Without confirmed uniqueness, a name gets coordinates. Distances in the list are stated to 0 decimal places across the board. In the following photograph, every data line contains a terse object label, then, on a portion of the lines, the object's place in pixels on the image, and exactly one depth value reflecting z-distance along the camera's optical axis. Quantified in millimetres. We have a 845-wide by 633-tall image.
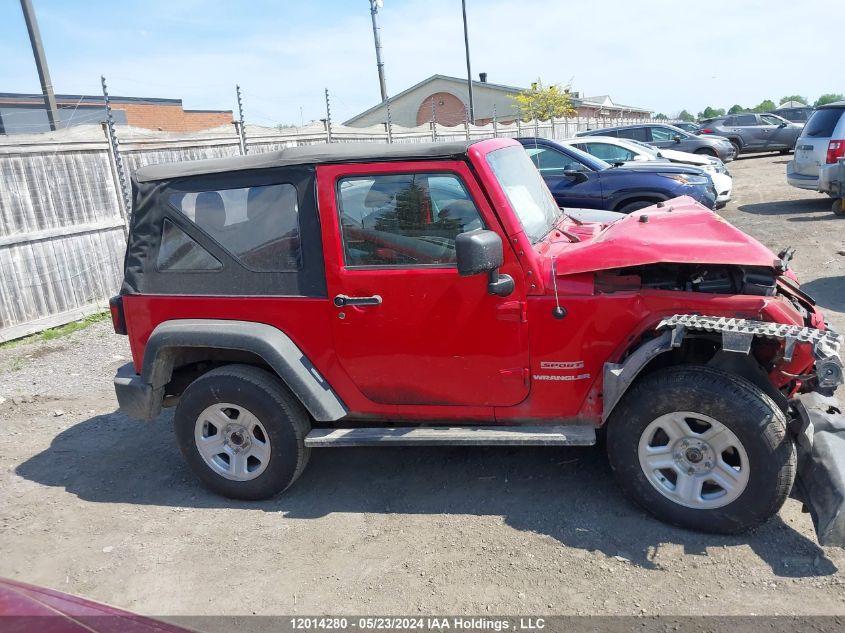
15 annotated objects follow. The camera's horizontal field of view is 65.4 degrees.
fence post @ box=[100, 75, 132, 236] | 8680
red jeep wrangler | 3221
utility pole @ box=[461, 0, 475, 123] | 31000
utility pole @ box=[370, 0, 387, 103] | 22797
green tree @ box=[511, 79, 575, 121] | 36288
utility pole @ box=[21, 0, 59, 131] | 10000
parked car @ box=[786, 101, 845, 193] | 11552
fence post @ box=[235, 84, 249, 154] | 10084
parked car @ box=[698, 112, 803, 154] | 24609
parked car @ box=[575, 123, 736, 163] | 18188
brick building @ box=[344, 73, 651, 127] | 41375
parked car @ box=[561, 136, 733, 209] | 12305
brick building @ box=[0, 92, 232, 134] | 27406
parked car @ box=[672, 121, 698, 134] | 27273
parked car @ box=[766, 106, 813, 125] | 27691
